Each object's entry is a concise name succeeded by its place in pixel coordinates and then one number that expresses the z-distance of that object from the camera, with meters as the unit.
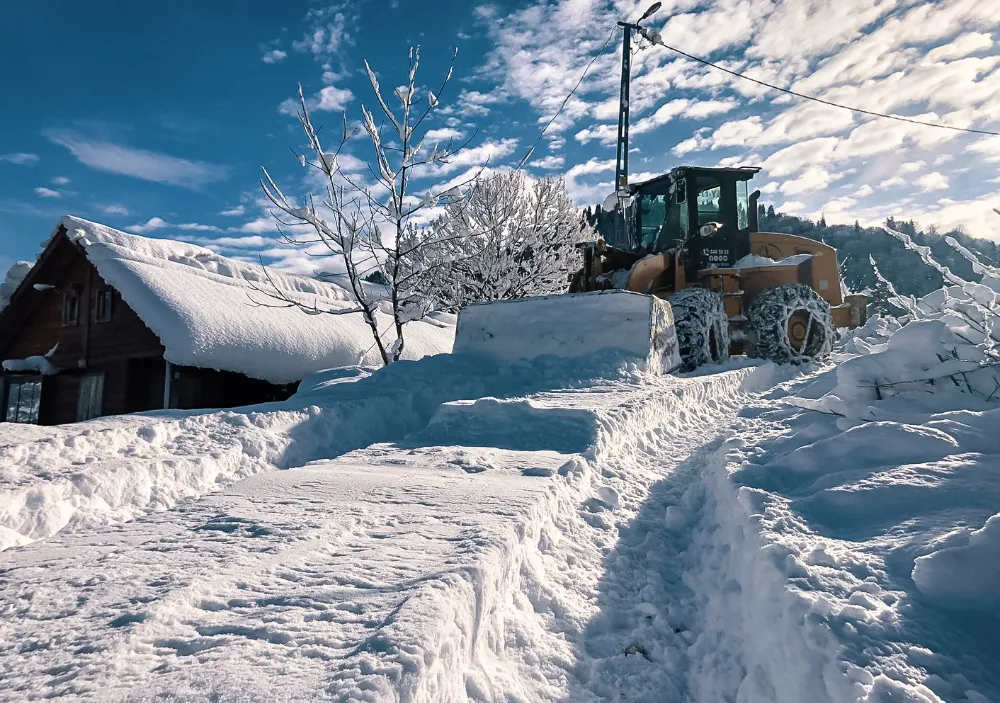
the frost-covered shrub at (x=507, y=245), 17.69
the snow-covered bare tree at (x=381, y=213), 10.37
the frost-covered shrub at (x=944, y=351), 3.36
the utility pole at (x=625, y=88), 14.94
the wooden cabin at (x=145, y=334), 11.60
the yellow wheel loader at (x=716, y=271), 8.30
